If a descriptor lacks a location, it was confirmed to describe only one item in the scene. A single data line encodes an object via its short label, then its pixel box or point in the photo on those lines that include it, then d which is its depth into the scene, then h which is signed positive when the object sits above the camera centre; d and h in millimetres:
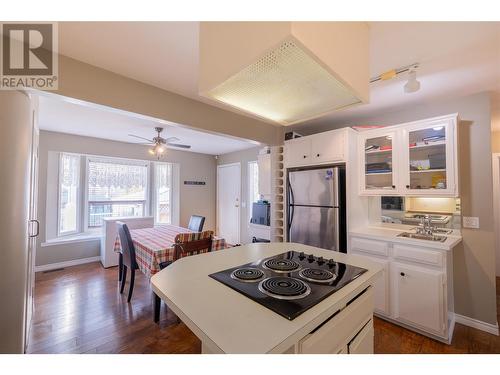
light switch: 2168 -296
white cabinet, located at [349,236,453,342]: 1873 -857
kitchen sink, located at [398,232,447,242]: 2039 -431
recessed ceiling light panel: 897 +514
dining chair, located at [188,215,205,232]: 3634 -528
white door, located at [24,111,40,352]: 1823 -297
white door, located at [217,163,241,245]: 5285 -232
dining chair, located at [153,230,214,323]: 2219 -562
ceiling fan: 3324 +713
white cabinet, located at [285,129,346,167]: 2539 +535
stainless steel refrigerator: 2475 -182
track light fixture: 1662 +911
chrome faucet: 2284 -360
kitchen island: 699 -452
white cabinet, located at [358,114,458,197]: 2088 +345
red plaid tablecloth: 2256 -595
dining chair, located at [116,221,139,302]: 2553 -687
